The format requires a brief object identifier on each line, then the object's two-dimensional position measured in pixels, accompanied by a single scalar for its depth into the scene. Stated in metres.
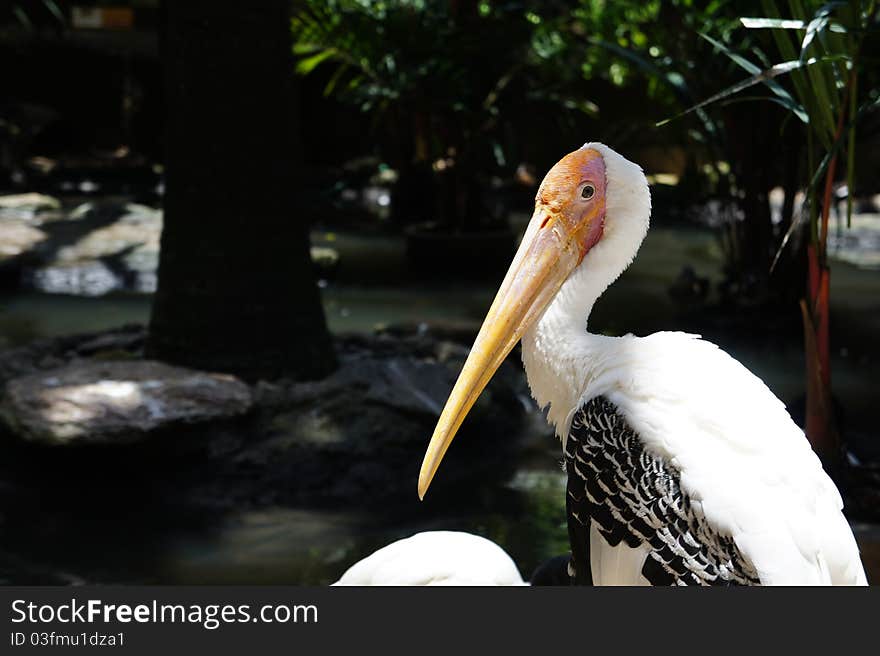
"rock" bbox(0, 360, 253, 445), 4.49
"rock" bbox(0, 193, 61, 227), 10.98
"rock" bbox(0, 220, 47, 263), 9.32
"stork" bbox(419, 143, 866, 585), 2.25
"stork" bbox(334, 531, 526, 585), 2.90
